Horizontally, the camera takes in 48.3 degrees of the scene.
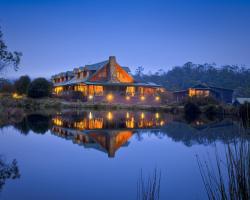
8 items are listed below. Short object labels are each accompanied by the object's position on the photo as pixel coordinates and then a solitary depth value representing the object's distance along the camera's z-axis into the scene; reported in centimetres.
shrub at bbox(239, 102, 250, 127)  2446
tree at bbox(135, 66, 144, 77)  10702
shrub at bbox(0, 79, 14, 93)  5425
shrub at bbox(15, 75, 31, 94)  5188
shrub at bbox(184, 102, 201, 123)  3351
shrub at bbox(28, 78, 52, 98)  4500
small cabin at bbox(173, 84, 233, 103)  4800
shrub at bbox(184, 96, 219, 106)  3362
